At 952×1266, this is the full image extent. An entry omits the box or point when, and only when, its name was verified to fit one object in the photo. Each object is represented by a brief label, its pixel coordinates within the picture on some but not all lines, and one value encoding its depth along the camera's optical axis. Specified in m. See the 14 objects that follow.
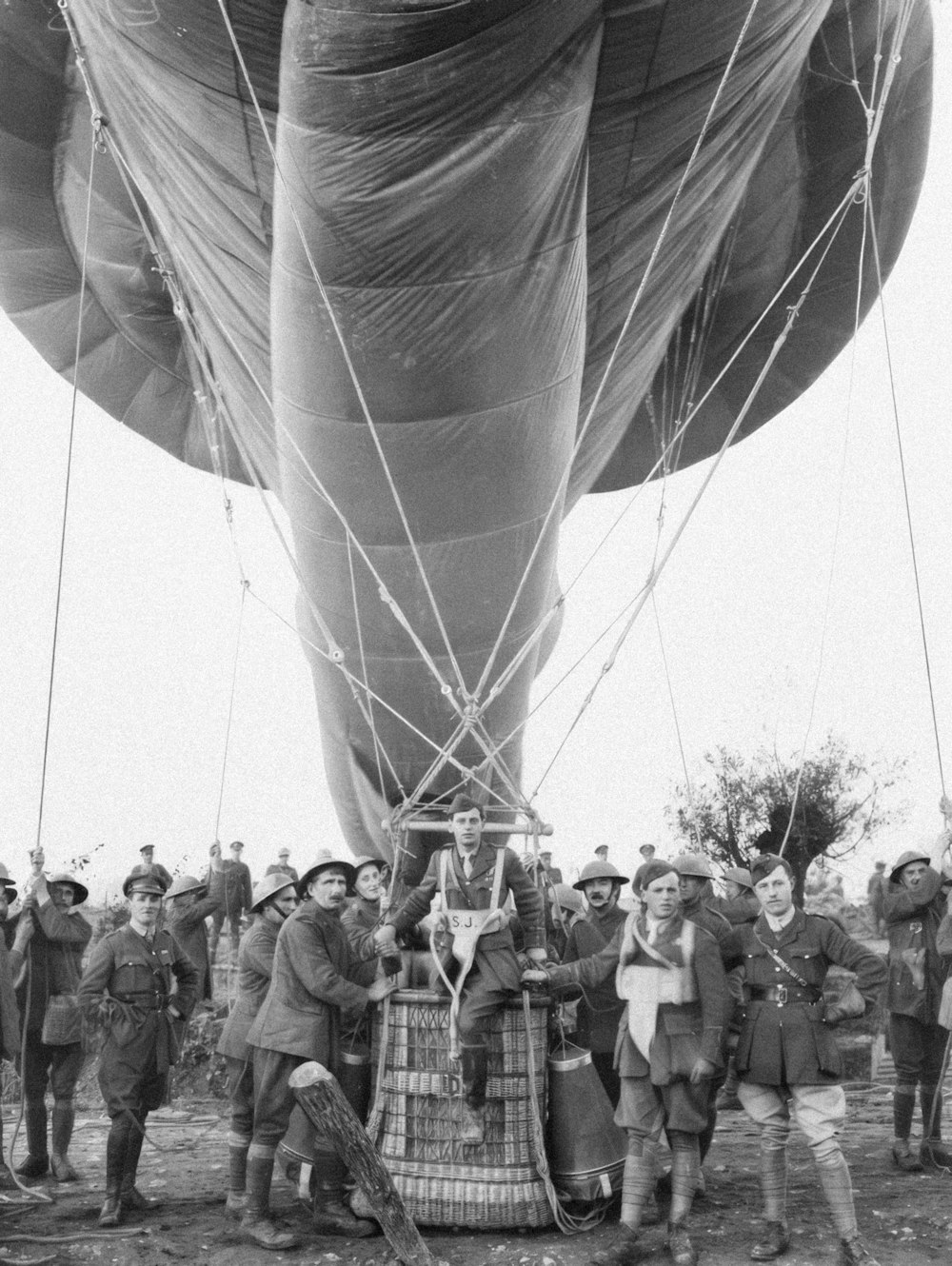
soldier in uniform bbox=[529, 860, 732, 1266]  6.00
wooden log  5.42
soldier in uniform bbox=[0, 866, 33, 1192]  7.25
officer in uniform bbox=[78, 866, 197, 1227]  6.71
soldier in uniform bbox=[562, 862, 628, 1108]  7.46
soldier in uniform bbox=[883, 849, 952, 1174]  8.08
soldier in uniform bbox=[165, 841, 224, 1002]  9.49
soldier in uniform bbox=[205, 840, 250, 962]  13.87
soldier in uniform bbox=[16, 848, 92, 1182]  7.93
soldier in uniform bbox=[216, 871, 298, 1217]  7.00
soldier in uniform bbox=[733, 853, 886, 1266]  5.86
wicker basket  6.29
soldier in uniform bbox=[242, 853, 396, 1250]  6.39
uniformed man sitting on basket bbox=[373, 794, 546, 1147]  6.32
